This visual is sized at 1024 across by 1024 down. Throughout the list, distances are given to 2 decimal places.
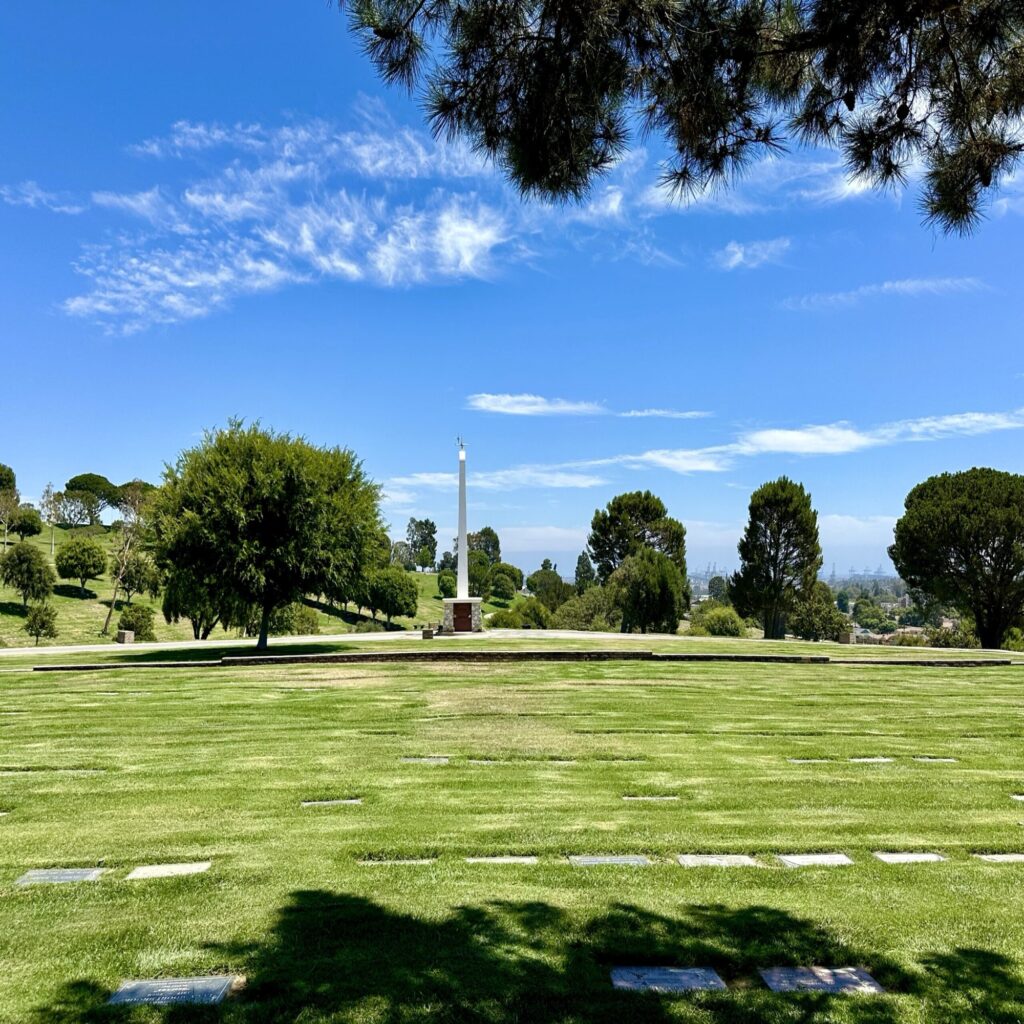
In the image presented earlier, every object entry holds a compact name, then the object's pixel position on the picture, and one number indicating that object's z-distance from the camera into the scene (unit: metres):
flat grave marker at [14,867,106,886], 5.14
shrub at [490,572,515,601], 124.06
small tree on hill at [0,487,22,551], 69.88
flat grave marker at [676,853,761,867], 5.48
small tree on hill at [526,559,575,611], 75.81
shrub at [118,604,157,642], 44.56
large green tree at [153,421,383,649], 26.12
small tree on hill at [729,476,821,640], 53.28
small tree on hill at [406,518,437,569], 175.88
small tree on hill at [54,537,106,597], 62.47
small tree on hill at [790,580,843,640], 53.47
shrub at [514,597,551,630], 64.62
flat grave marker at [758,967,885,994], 3.69
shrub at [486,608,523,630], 61.91
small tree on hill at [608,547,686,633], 54.19
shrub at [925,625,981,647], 49.41
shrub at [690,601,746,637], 56.66
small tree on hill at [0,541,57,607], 52.25
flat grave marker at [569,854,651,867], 5.43
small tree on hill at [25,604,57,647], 43.19
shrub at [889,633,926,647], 49.09
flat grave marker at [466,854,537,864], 5.51
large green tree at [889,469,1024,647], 43.84
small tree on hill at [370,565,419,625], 70.62
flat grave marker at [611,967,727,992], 3.71
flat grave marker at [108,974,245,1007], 3.50
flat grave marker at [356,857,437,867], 5.45
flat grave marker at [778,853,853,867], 5.50
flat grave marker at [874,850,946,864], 5.57
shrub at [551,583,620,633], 57.75
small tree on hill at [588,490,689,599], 69.00
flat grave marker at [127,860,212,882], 5.24
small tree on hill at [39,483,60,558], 78.50
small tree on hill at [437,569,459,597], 111.50
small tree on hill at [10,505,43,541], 78.12
